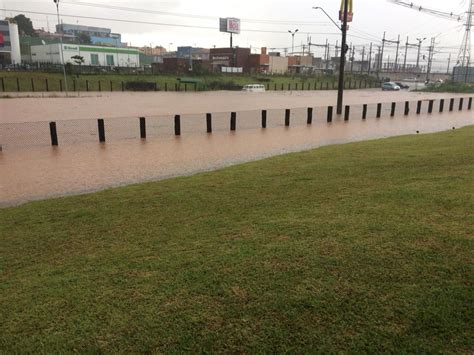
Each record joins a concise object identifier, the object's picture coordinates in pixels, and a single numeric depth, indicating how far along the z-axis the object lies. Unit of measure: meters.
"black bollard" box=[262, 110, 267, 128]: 18.05
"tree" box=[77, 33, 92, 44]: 123.74
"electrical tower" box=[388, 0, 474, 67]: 63.81
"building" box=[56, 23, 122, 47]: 131.00
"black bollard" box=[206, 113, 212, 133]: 16.70
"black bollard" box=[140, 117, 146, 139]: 15.17
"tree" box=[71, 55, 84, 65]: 72.81
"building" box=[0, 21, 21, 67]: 79.25
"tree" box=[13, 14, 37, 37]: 132.75
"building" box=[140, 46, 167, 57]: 175.94
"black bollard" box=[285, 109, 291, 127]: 18.72
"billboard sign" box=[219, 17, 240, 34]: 99.81
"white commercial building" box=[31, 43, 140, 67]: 82.38
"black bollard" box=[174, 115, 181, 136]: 15.91
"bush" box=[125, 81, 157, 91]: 51.45
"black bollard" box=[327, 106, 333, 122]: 20.76
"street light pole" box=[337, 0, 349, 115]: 23.12
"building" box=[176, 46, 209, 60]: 131.27
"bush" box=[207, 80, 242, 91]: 58.80
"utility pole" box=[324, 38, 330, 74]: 122.62
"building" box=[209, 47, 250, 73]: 97.50
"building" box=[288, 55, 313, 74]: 108.50
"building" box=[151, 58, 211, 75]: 72.48
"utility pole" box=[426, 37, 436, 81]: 113.12
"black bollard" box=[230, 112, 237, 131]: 17.30
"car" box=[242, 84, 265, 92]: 55.14
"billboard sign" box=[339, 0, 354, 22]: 23.33
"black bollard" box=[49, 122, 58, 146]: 13.53
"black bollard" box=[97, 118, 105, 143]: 14.30
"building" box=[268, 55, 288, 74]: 106.99
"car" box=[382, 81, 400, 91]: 68.38
